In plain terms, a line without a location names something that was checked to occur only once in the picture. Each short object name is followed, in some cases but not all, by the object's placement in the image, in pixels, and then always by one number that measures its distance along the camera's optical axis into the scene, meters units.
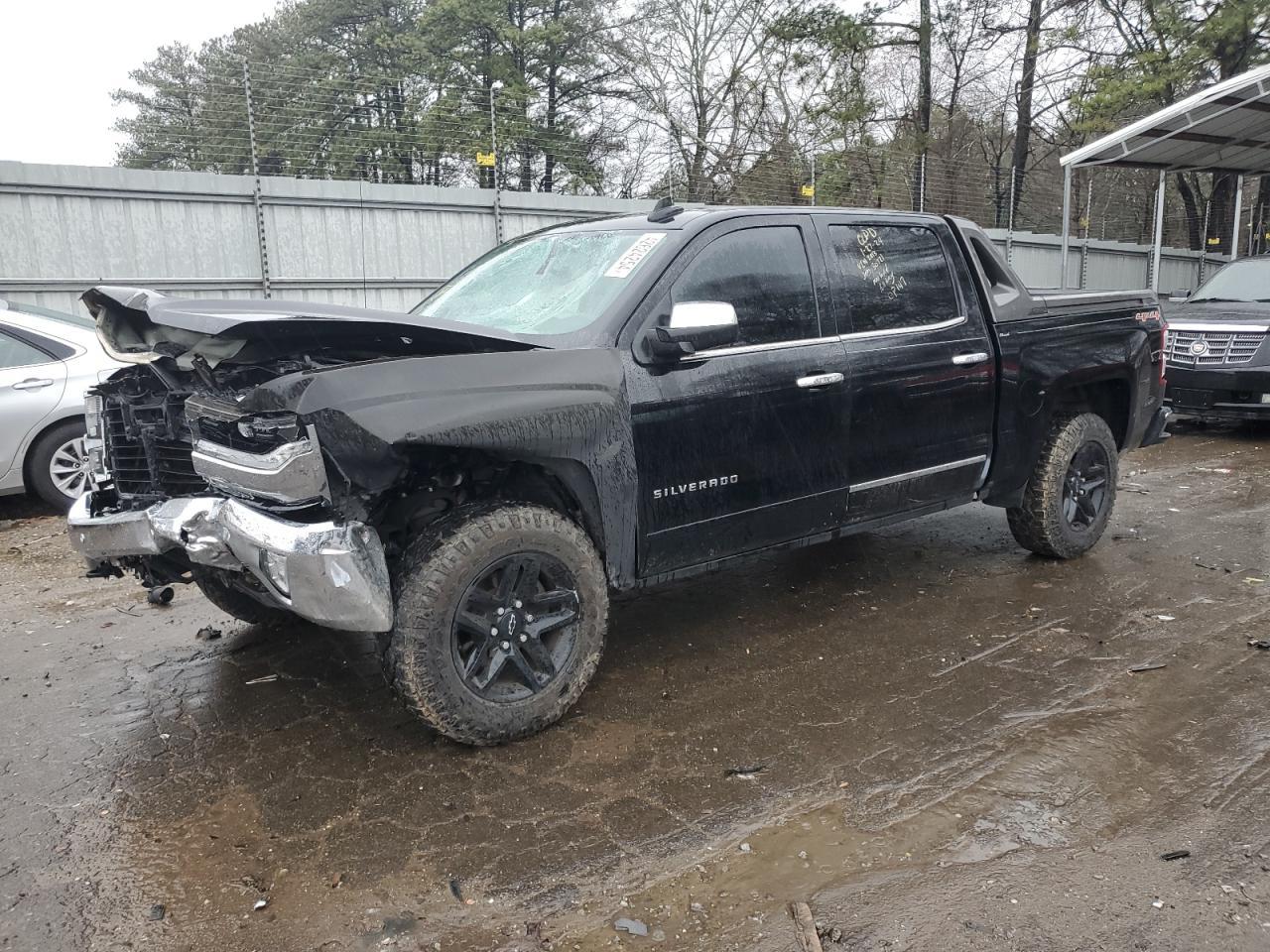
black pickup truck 2.81
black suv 9.03
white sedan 6.33
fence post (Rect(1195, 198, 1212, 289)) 22.69
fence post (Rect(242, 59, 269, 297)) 10.34
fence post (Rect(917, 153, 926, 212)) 16.66
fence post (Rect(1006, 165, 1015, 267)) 17.81
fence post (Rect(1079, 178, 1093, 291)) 18.58
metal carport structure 11.95
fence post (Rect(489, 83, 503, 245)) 12.06
